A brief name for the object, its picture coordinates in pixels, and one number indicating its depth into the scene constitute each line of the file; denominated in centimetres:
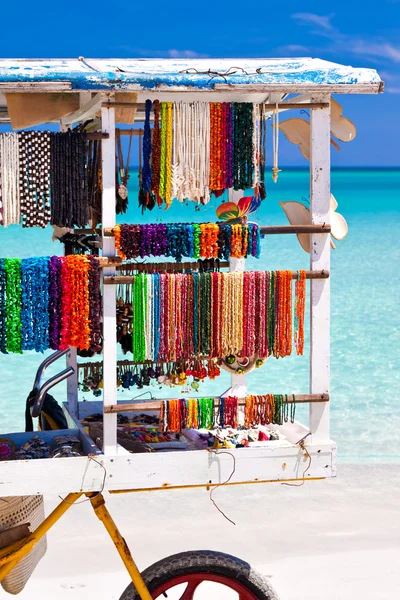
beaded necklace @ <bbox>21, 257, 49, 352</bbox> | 720
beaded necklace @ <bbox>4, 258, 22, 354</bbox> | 717
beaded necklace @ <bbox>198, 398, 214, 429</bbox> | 747
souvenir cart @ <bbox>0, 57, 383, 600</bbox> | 711
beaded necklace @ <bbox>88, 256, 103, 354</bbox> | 731
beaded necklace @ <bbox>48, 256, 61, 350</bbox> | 726
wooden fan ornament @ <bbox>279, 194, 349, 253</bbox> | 789
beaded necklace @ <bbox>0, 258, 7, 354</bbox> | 717
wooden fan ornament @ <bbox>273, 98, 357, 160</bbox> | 792
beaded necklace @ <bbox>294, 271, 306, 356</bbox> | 766
